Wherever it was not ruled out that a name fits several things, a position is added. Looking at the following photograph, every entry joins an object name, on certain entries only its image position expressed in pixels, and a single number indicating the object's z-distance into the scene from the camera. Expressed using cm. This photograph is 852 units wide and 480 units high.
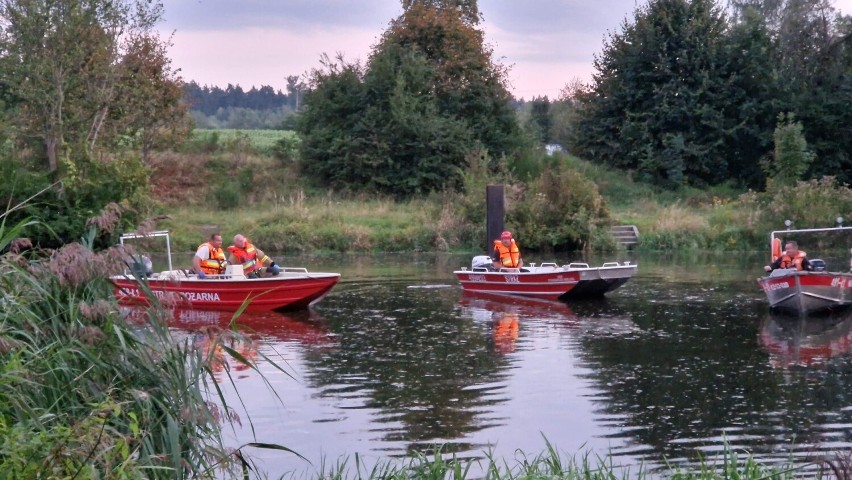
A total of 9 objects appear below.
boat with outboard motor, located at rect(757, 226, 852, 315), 1920
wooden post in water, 2931
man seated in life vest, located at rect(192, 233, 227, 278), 2033
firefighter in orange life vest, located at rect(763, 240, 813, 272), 1979
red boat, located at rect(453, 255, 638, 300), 2180
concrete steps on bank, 3662
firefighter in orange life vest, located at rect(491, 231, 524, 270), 2293
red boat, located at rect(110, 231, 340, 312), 1966
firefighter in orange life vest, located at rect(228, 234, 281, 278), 2023
